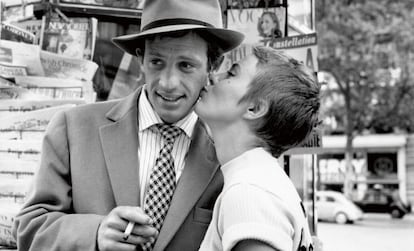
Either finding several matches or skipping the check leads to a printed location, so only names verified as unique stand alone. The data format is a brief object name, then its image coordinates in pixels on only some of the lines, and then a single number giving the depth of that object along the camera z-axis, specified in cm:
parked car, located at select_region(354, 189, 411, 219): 2558
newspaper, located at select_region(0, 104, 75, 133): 262
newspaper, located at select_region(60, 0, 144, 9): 356
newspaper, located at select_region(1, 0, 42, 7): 345
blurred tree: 1895
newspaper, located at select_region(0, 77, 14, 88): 272
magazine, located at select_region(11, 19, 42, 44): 319
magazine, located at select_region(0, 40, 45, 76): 281
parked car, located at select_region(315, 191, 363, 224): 2159
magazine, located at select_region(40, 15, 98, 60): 311
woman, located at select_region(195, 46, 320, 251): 149
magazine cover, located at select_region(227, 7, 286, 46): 375
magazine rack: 340
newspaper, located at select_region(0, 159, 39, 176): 254
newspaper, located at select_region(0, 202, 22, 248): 245
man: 178
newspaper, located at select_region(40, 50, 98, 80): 293
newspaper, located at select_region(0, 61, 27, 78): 276
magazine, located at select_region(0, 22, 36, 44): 289
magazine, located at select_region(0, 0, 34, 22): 342
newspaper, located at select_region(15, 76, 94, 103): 278
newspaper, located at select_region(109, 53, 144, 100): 366
